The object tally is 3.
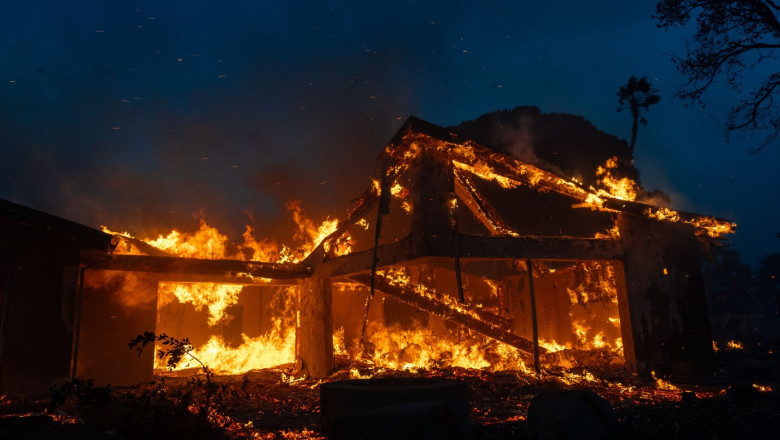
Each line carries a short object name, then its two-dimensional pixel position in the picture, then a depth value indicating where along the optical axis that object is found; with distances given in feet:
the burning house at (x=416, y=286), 29.53
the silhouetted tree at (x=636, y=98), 124.36
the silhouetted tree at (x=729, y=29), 37.27
